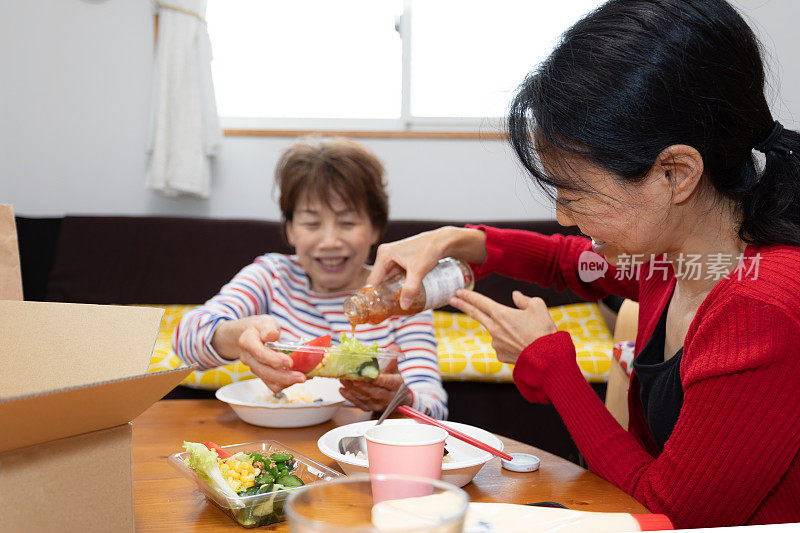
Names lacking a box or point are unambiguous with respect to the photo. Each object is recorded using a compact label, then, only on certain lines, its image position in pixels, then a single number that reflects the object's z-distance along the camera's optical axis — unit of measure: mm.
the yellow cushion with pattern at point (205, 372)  2191
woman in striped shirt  1613
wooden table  727
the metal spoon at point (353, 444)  915
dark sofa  2805
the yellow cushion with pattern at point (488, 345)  2371
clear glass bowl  372
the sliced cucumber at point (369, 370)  1085
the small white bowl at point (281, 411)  1074
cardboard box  502
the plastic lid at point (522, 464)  888
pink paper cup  663
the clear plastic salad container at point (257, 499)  679
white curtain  3094
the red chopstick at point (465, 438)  886
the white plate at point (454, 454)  792
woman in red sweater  785
